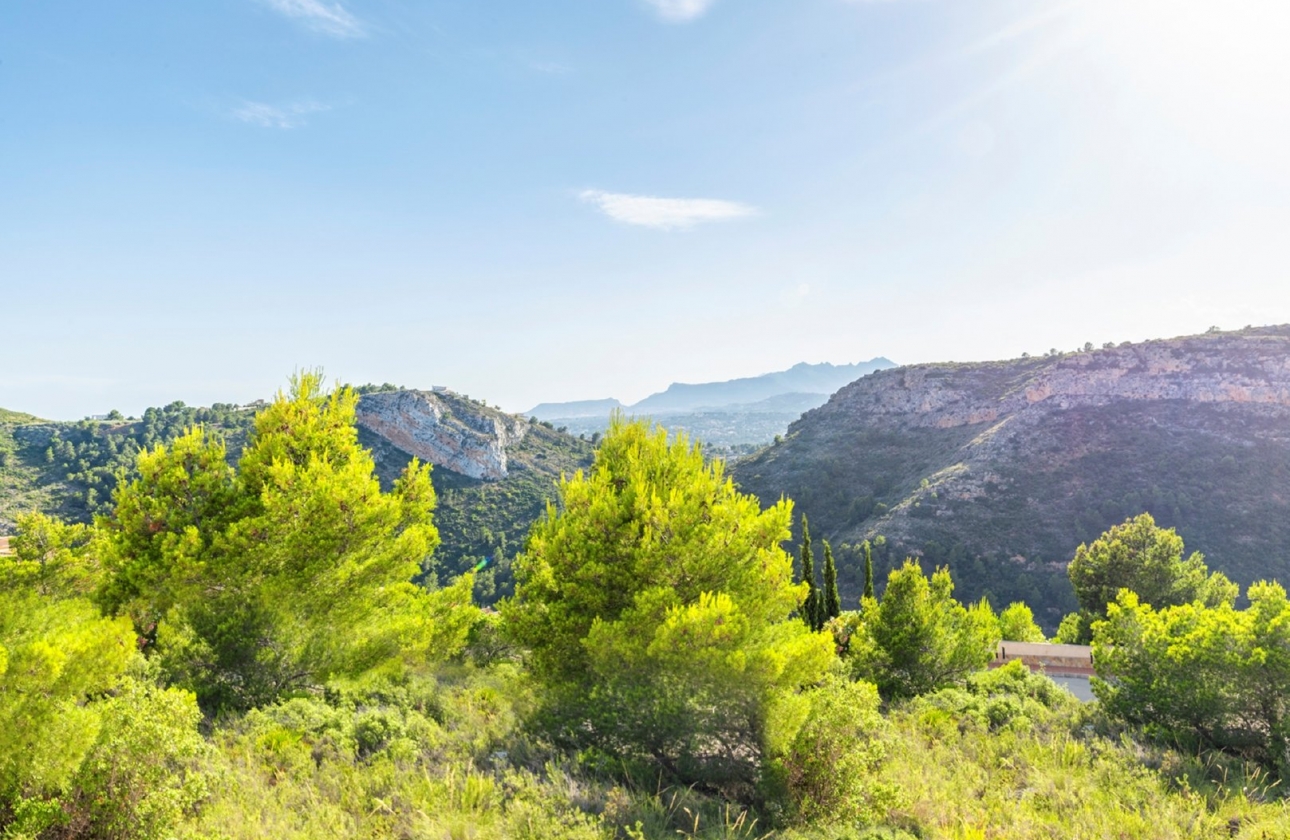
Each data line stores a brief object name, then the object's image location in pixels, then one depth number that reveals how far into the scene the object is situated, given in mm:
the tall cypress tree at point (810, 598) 23641
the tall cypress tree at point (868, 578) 23844
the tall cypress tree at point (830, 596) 23797
